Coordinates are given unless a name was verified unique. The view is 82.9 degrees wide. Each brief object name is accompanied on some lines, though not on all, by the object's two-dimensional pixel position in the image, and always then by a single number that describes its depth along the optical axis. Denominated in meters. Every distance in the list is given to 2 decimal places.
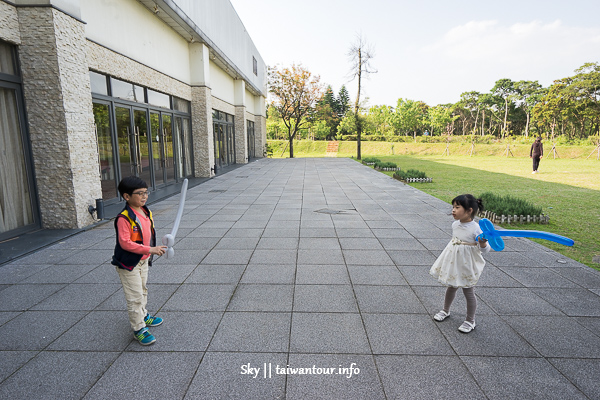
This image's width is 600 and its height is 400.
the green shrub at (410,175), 15.35
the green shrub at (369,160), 24.93
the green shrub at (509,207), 7.94
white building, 6.41
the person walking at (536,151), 18.38
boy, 2.98
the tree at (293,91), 34.62
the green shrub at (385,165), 20.91
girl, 3.23
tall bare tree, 30.69
